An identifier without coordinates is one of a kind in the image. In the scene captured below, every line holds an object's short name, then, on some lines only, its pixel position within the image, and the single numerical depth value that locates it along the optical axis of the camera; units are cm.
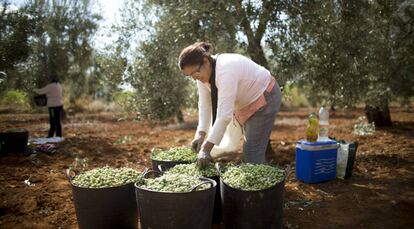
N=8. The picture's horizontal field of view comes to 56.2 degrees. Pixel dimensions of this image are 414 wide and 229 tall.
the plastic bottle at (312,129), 538
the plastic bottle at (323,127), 559
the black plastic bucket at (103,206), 345
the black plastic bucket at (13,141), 780
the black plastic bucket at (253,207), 343
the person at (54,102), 974
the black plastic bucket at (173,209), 310
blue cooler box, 546
